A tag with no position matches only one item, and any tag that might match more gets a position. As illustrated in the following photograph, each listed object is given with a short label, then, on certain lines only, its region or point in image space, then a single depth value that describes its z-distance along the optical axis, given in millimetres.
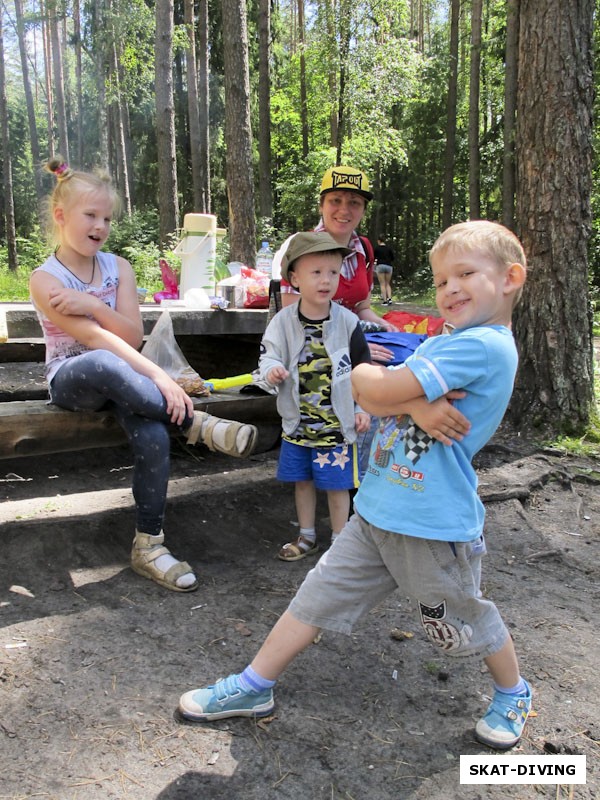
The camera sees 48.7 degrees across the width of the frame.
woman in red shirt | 3535
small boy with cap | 3156
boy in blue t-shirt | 1753
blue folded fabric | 3525
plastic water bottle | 5289
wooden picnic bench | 3037
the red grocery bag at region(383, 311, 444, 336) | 4164
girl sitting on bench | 2883
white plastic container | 5055
